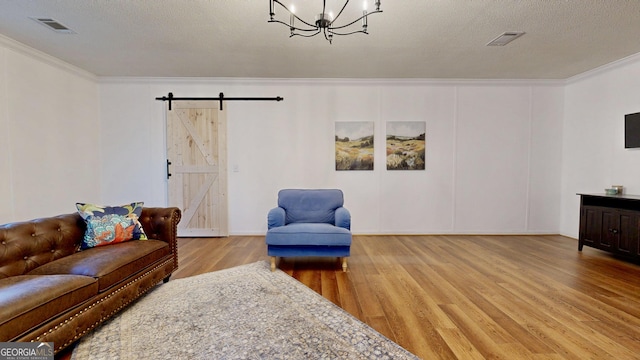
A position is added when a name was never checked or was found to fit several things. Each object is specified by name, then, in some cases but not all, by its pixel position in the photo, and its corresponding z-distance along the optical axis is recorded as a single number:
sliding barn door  4.79
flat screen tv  3.68
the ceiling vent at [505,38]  3.14
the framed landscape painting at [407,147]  4.89
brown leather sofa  1.49
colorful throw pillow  2.41
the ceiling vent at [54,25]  2.89
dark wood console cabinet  3.29
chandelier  2.24
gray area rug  1.72
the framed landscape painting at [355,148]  4.89
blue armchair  3.09
